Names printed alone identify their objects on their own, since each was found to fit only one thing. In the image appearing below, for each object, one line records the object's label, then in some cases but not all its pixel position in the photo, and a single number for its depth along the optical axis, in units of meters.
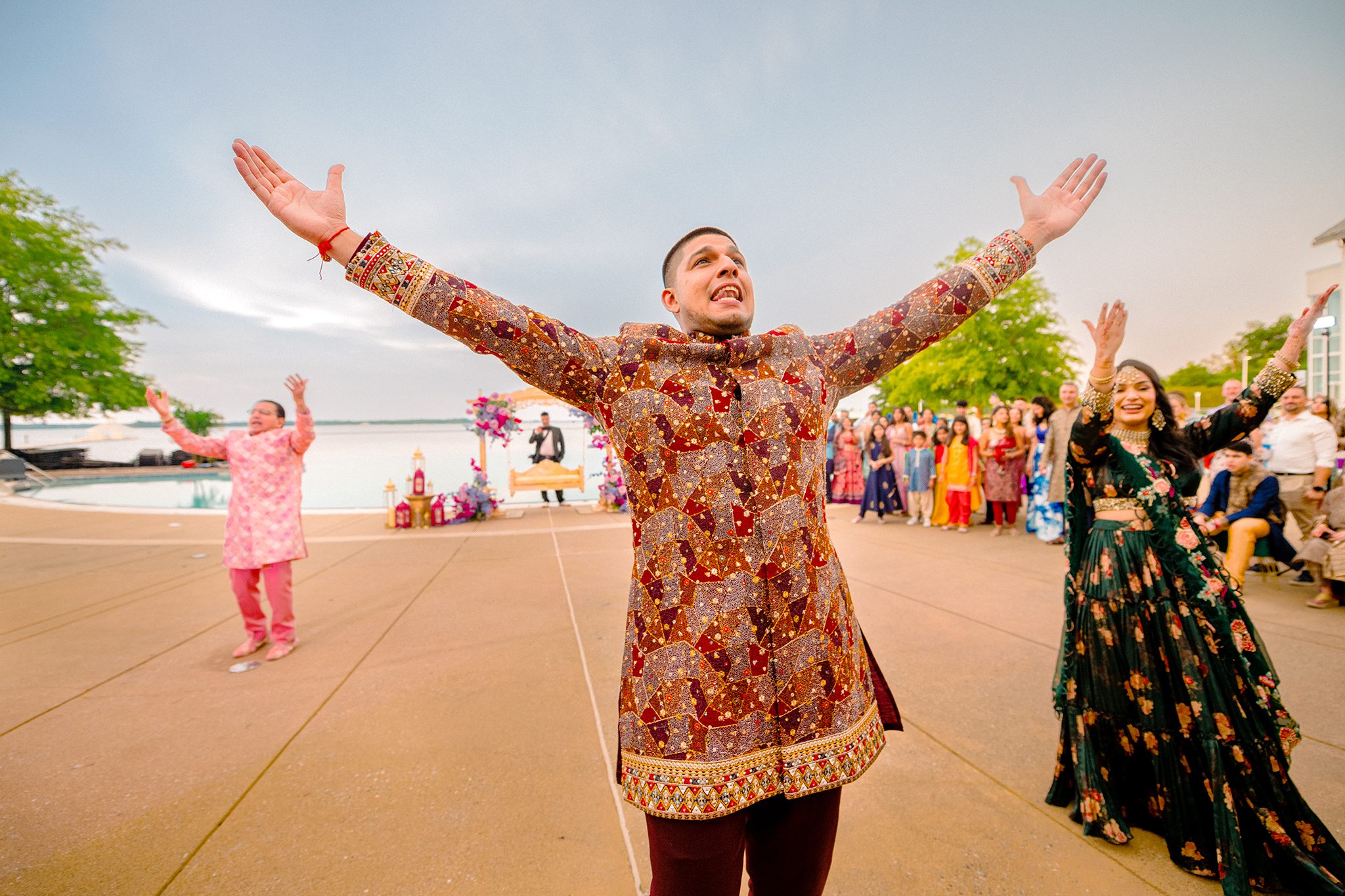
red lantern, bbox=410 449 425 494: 10.24
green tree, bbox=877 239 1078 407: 22.56
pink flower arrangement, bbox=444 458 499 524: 10.77
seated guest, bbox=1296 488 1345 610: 4.74
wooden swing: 12.79
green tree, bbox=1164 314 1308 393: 42.91
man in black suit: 12.98
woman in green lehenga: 1.96
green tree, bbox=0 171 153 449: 18.17
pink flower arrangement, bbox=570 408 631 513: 11.85
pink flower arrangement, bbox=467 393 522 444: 11.55
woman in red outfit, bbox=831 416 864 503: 12.66
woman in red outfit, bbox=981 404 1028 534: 8.86
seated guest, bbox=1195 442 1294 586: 5.40
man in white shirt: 5.77
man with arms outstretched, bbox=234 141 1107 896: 1.17
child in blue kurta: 9.84
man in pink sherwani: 4.27
